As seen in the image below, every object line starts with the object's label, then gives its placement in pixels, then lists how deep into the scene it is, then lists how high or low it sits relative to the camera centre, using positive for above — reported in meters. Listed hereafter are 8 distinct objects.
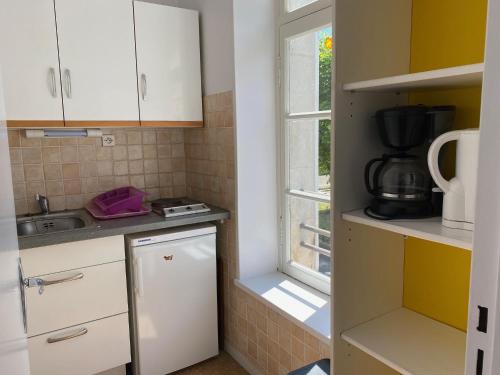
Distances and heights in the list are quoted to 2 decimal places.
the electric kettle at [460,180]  0.92 -0.12
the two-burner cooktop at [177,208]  2.20 -0.42
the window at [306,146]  1.94 -0.06
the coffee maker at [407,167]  1.08 -0.10
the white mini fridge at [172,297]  2.06 -0.90
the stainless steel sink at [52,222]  2.15 -0.47
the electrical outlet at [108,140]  2.46 -0.01
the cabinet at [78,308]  1.84 -0.84
